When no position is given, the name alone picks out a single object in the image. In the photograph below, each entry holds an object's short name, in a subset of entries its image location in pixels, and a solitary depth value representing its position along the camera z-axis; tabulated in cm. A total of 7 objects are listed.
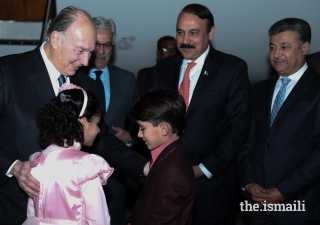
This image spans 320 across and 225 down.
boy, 249
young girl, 243
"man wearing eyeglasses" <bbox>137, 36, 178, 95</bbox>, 537
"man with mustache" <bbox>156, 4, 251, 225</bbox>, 366
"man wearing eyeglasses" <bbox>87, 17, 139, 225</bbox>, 398
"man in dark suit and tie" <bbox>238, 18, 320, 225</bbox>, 334
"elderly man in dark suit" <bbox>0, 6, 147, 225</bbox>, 276
